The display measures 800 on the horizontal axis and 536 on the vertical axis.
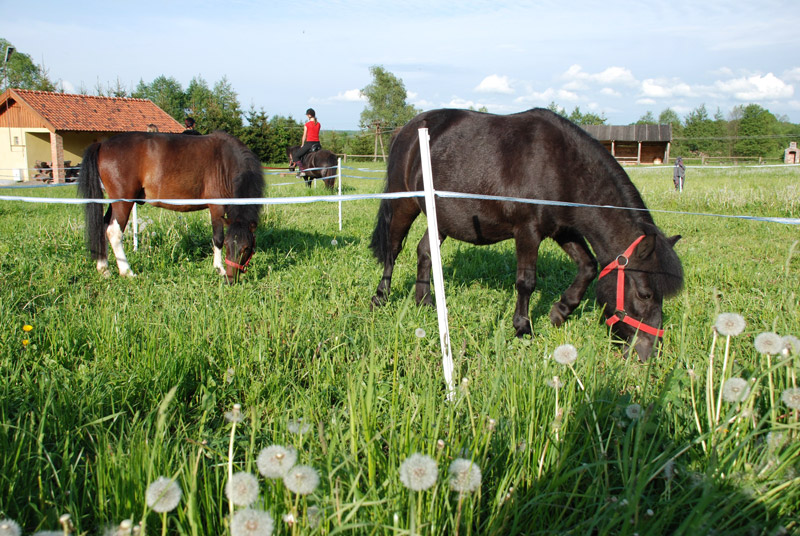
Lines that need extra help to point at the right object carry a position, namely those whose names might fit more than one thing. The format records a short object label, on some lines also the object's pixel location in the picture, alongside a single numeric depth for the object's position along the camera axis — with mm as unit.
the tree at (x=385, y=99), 77562
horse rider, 17361
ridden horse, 17266
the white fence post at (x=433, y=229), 2586
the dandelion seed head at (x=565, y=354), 1838
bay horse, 6043
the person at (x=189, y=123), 10690
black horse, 3580
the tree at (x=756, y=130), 74812
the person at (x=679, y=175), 18172
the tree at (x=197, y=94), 71562
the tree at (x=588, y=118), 89006
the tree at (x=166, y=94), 65081
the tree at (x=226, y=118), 40812
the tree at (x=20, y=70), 63969
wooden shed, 55938
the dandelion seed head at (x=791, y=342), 1811
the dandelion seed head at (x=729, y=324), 1846
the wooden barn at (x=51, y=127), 30875
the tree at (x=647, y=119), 119500
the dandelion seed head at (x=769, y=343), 1797
